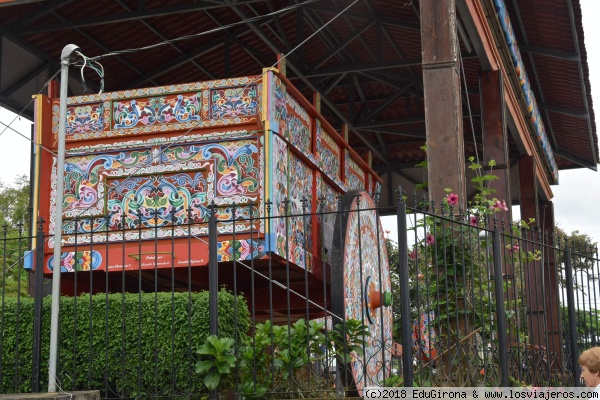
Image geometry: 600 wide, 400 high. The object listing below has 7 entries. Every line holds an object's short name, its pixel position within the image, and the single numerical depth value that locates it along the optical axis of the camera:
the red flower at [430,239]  7.80
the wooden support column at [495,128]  11.95
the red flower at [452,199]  8.04
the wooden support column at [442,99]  8.37
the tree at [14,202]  22.89
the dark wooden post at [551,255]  17.67
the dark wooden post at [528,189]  17.36
